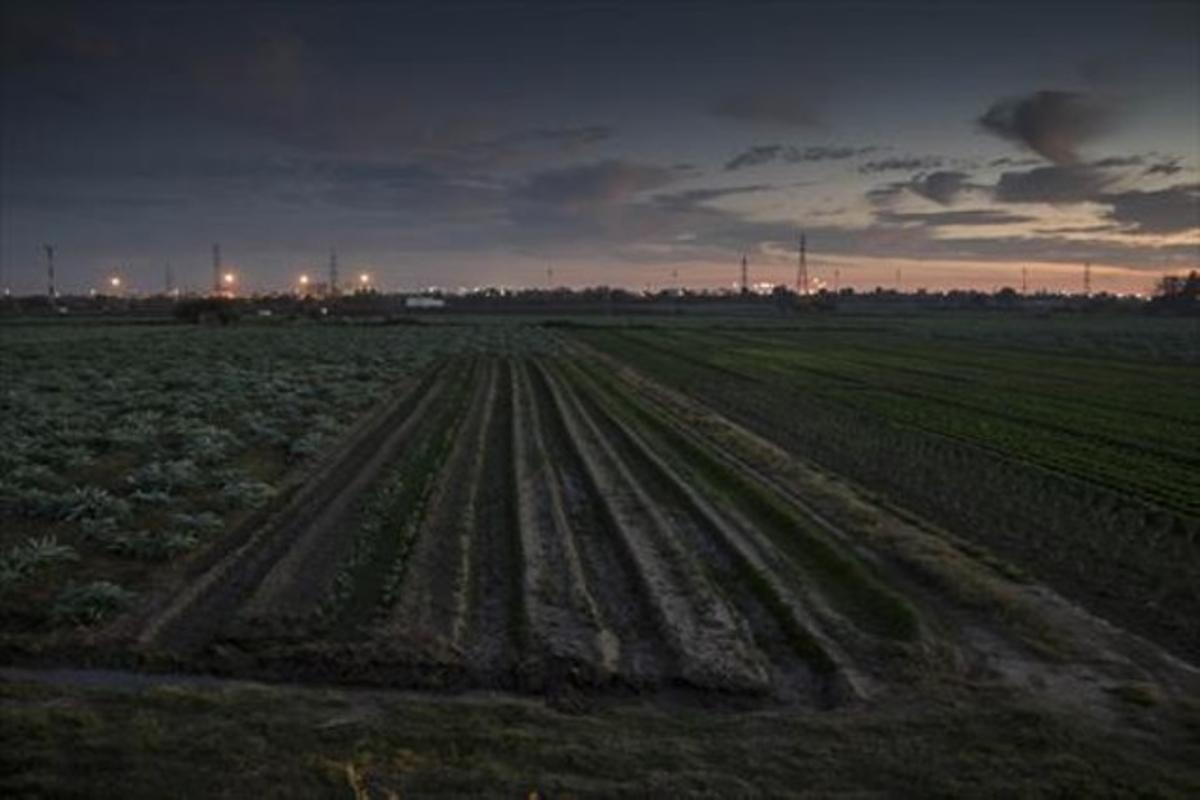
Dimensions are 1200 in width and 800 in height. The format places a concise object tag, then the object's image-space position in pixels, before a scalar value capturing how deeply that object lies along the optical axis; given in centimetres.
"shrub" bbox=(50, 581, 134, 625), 1220
